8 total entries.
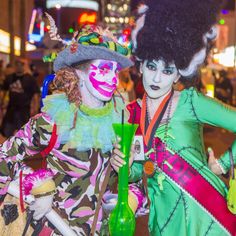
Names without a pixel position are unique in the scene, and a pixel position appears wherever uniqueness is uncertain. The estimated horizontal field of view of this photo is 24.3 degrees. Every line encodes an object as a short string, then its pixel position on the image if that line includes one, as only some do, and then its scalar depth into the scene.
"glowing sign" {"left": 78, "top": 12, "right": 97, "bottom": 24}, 45.75
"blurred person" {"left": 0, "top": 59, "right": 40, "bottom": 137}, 9.56
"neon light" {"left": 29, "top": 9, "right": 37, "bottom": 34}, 31.45
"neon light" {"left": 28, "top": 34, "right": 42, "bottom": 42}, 31.69
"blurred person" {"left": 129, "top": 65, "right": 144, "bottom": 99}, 9.23
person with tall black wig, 2.73
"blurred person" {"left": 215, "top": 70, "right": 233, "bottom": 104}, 17.98
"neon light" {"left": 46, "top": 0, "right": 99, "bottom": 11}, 50.83
